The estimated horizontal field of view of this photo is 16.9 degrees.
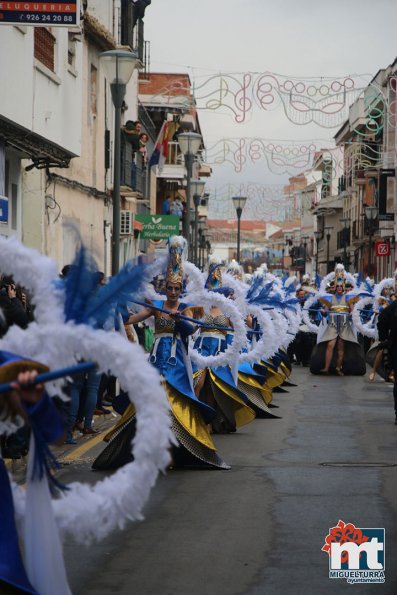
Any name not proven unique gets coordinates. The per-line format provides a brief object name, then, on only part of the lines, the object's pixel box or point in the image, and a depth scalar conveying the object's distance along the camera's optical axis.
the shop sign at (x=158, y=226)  31.63
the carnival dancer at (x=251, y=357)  17.72
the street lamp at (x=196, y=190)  39.66
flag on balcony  45.62
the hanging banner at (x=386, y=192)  63.40
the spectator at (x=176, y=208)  54.84
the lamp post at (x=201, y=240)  73.00
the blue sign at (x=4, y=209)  17.59
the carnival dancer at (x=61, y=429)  5.90
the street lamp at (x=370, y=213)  54.01
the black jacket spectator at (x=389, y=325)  17.00
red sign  49.80
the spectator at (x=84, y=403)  14.42
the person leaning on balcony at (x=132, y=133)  38.75
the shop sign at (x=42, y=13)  15.38
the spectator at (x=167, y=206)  56.56
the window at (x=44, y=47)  23.07
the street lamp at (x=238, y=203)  44.47
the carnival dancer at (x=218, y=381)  15.84
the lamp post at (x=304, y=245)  110.59
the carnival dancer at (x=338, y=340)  27.73
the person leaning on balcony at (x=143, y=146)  40.19
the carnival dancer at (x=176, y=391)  11.95
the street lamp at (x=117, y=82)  19.30
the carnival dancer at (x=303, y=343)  32.56
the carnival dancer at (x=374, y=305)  26.47
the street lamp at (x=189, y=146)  29.81
